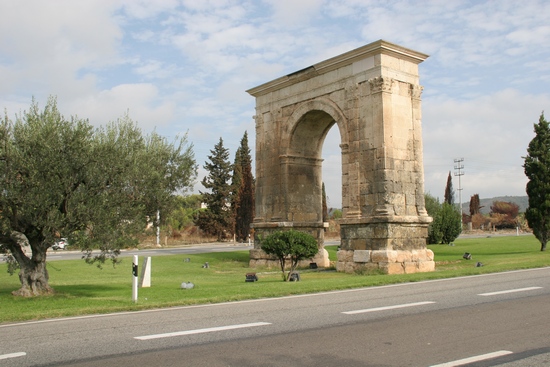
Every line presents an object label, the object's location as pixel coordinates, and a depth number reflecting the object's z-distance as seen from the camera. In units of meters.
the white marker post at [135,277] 10.55
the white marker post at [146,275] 15.39
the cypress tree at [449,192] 83.44
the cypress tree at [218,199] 56.69
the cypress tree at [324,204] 45.00
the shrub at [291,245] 17.67
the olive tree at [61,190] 11.70
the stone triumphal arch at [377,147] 19.48
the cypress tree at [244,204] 51.97
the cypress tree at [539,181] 27.88
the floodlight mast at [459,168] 87.56
